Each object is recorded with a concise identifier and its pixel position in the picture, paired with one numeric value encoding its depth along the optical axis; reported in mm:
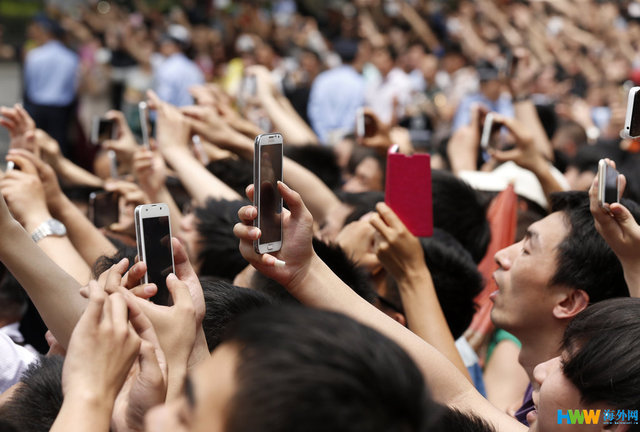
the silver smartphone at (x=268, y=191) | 1863
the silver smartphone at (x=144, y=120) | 3801
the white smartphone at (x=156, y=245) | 1726
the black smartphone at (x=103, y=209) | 3473
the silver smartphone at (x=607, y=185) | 2117
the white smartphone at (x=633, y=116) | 2355
